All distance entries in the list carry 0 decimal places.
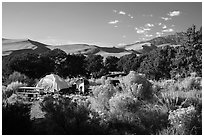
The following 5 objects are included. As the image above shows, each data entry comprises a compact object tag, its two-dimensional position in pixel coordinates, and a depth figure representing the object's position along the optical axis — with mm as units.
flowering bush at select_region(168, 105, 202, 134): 5867
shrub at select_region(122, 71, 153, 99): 8109
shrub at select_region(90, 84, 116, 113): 7410
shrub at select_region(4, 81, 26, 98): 12492
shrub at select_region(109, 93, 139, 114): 6719
